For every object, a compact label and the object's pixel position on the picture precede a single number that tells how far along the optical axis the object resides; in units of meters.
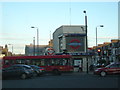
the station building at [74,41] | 55.17
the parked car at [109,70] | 28.95
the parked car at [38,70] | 32.57
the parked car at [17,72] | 27.20
